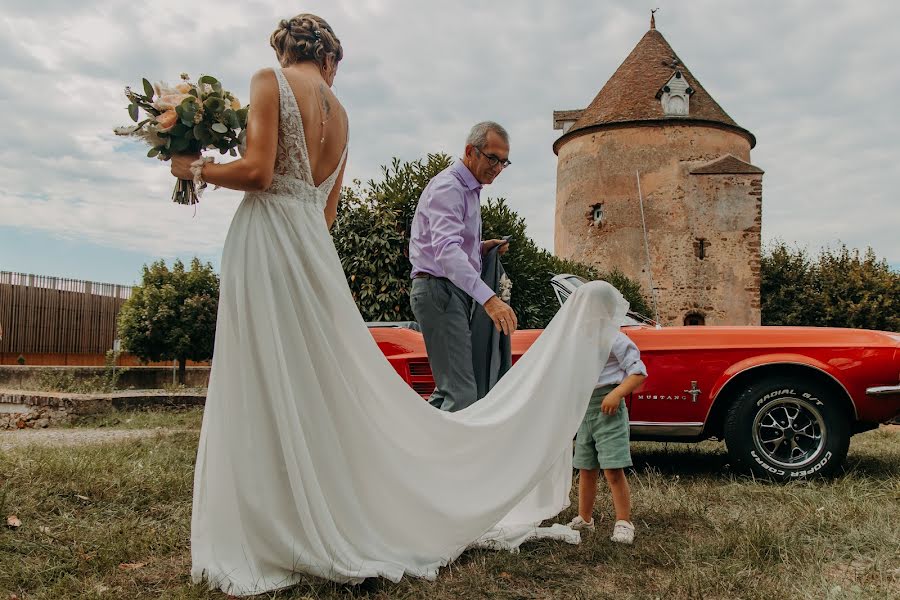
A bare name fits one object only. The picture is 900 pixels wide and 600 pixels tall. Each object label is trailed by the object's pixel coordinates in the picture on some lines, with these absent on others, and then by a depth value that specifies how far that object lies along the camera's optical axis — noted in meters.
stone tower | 29.73
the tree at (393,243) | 11.23
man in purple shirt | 3.81
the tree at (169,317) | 16.72
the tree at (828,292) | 33.41
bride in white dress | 2.84
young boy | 3.76
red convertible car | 5.30
